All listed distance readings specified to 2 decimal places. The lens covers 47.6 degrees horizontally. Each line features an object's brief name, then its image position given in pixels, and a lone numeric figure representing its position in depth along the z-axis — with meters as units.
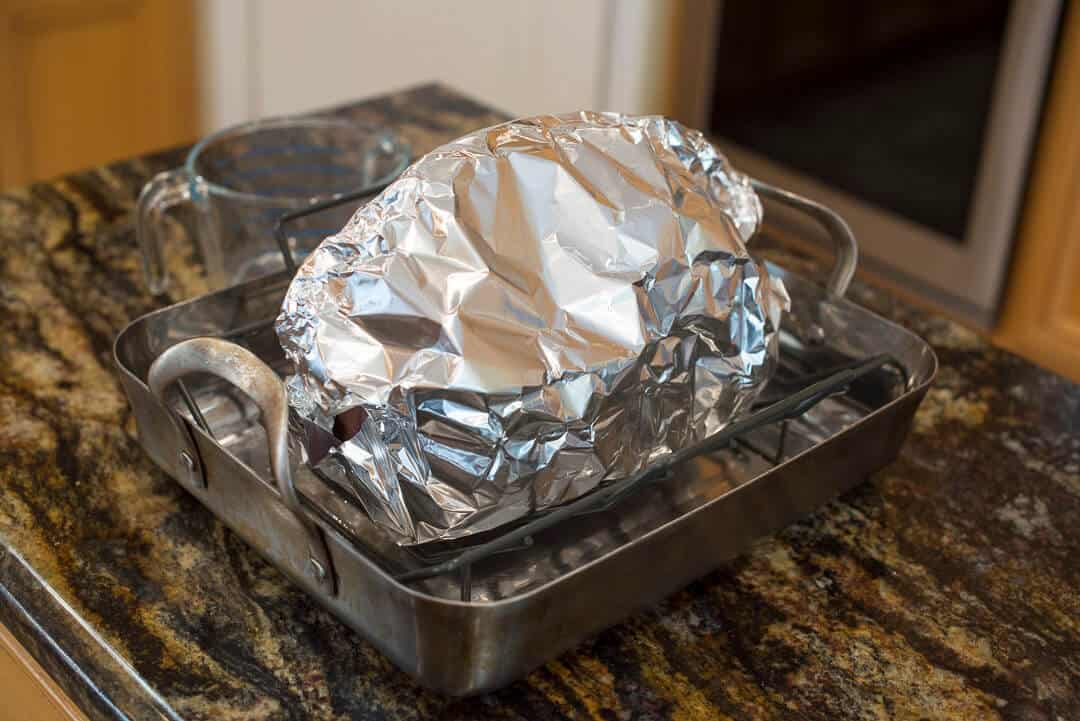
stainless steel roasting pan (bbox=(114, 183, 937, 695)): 0.53
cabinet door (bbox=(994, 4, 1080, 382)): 1.51
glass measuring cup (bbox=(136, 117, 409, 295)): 0.80
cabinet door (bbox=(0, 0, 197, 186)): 1.93
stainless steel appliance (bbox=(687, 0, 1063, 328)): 1.53
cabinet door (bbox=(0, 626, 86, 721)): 0.62
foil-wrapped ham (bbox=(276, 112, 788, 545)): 0.55
